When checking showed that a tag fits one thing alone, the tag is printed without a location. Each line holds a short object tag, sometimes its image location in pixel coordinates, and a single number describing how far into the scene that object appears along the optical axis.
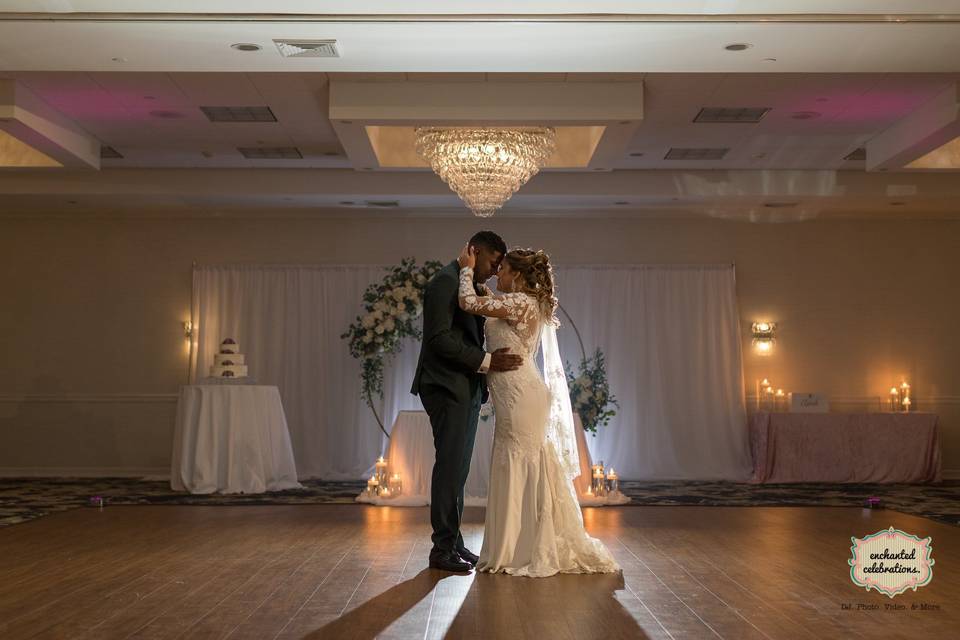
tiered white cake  10.14
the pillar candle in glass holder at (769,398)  11.77
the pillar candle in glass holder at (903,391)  11.69
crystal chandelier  8.10
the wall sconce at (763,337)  11.85
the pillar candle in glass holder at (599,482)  8.76
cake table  9.32
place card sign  11.28
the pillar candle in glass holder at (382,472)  8.65
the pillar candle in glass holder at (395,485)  8.57
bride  5.01
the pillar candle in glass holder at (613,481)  8.81
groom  5.16
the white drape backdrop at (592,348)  11.56
